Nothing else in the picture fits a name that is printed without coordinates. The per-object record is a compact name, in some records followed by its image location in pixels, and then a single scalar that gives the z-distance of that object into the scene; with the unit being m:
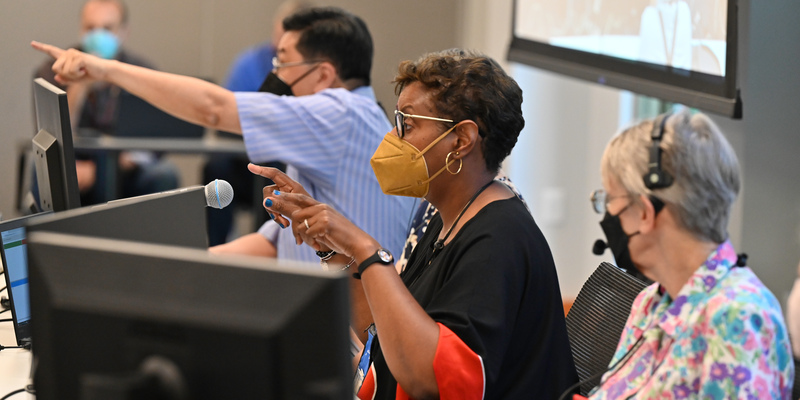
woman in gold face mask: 3.62
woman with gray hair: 3.34
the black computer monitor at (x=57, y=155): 3.95
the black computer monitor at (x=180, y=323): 3.12
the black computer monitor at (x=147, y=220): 3.38
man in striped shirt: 4.51
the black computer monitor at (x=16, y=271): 3.97
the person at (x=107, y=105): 8.82
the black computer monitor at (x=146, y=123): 8.70
